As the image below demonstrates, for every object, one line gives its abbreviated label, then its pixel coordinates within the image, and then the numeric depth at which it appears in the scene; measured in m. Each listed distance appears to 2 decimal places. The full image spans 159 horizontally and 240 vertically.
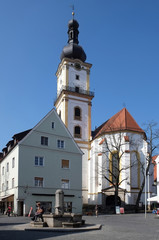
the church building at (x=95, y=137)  46.31
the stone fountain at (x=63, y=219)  17.17
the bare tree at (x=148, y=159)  42.78
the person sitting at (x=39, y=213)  17.61
